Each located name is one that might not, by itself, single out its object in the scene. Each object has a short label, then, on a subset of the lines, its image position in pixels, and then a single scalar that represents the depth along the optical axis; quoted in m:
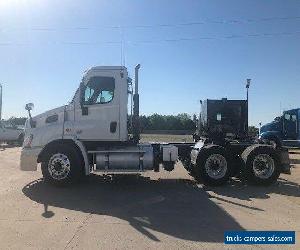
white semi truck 6.50
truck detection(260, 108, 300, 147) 14.62
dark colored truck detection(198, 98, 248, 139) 8.16
